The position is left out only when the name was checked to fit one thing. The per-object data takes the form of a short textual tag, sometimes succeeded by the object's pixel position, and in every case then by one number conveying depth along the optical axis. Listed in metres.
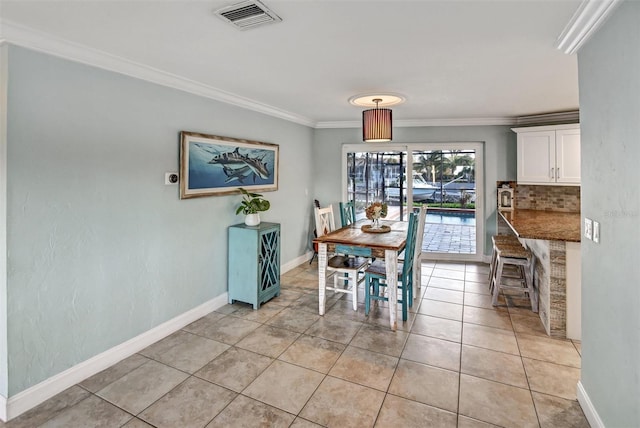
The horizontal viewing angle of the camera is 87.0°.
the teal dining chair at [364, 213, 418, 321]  3.19
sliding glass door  5.33
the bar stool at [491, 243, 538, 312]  3.47
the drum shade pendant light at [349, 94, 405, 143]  3.41
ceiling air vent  1.74
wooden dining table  3.07
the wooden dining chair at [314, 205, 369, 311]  3.42
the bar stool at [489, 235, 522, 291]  3.95
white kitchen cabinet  4.41
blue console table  3.55
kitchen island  2.84
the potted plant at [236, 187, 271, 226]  3.71
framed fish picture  3.15
